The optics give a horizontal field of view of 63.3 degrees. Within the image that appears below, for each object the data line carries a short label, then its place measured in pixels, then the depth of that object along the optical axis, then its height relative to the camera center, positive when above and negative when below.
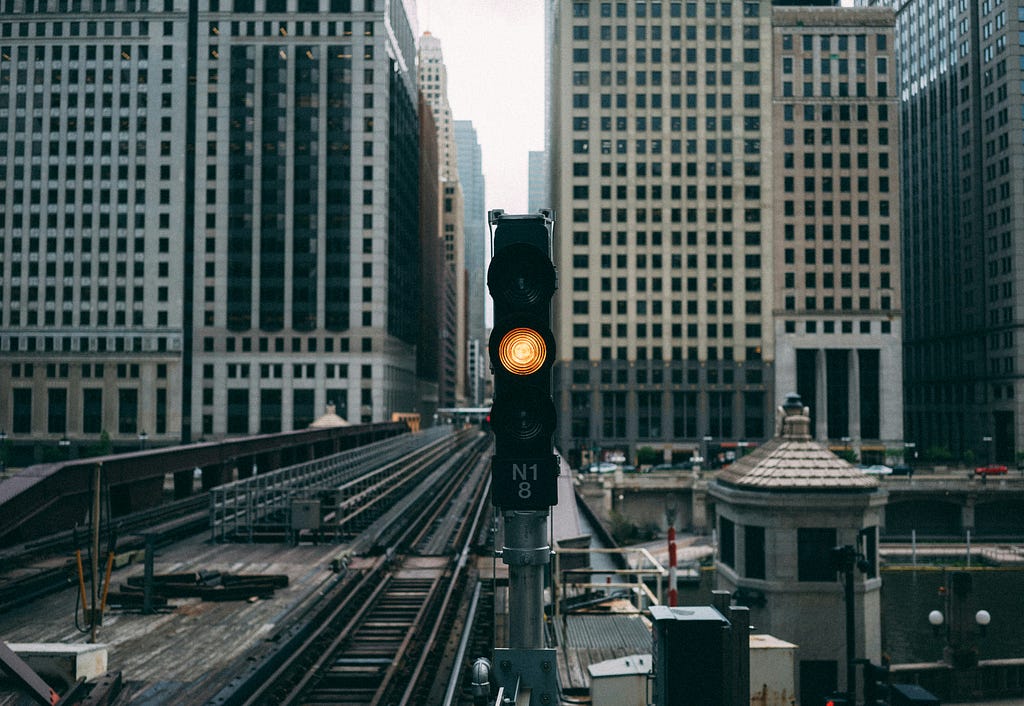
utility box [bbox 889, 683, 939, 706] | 13.45 -5.20
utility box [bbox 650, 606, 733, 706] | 9.00 -3.04
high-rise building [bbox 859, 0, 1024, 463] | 114.25 +24.67
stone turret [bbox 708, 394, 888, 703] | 19.06 -4.04
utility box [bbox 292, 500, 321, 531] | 35.56 -5.69
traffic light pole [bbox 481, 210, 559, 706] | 5.43 -0.37
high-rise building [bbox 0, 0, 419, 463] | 115.81 +22.89
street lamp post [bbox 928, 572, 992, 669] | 25.48 -7.65
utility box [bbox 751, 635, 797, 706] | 16.31 -5.57
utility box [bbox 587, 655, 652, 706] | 15.23 -5.58
